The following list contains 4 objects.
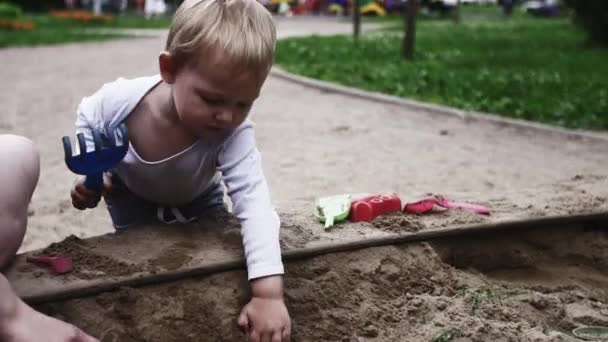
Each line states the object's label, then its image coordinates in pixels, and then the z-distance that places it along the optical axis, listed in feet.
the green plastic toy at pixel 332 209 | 8.88
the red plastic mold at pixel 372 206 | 9.02
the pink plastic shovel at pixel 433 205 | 9.46
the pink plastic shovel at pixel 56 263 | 7.18
